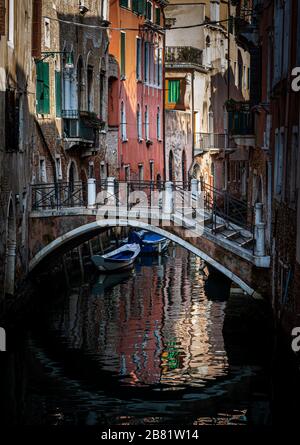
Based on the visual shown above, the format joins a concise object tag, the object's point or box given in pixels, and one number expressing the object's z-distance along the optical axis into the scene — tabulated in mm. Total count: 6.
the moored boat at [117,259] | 31719
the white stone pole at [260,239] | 21391
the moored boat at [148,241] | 37469
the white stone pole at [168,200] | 23734
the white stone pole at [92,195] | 24766
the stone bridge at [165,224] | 22078
